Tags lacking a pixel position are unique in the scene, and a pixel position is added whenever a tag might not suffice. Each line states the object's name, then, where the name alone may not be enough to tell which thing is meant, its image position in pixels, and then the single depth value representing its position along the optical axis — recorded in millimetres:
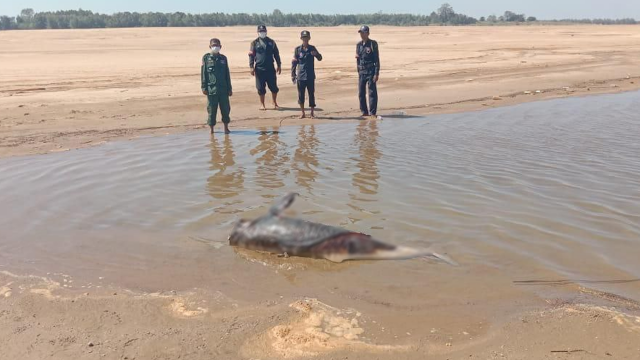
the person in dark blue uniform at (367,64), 10680
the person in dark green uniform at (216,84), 9383
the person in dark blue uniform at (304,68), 10891
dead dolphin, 2910
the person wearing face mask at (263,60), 11328
